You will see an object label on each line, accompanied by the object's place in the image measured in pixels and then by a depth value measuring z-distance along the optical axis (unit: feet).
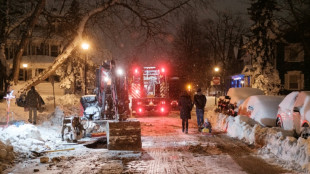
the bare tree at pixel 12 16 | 62.16
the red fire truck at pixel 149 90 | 71.10
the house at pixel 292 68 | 119.75
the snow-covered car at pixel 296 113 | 30.22
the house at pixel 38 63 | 124.88
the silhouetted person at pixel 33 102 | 47.55
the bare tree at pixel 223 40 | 186.50
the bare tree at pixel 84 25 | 61.72
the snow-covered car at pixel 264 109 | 39.69
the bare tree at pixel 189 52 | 155.53
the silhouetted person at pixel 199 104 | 44.32
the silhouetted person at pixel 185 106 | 43.14
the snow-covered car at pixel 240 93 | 55.26
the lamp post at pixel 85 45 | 62.75
